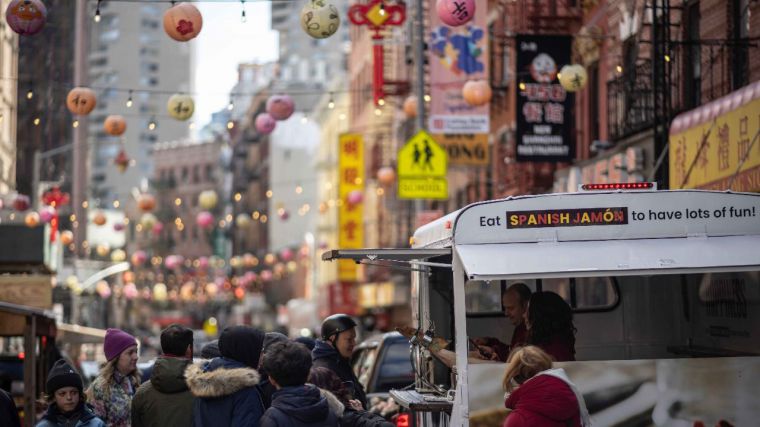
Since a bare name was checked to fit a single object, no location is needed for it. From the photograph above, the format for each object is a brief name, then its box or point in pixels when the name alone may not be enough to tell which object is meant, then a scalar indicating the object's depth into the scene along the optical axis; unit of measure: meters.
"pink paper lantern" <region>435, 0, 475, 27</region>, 20.12
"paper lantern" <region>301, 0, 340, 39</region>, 19.02
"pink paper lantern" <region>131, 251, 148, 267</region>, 70.56
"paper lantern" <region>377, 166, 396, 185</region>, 43.44
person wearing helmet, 10.94
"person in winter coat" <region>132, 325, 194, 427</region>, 9.24
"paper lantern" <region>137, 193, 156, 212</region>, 44.47
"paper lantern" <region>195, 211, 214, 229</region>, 56.59
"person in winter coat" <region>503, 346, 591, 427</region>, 8.65
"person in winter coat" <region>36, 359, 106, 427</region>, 9.62
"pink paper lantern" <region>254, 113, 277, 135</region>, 28.05
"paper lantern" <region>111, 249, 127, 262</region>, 75.59
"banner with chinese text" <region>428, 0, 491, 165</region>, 28.27
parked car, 16.72
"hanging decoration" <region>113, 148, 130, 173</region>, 43.06
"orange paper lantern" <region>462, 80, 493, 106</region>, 26.00
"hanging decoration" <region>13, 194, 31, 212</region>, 36.84
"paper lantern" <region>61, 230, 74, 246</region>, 54.33
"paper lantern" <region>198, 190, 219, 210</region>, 52.50
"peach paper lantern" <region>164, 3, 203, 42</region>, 19.11
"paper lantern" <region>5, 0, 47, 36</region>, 18.33
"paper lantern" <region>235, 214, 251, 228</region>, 62.79
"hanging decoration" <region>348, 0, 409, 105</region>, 28.25
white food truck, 10.07
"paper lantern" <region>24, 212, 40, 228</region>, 38.19
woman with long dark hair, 10.82
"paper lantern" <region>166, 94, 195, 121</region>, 23.52
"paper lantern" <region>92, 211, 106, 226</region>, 46.91
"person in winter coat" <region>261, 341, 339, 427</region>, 7.77
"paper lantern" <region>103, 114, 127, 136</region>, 26.36
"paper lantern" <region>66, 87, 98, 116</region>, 21.93
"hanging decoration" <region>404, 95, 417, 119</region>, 35.81
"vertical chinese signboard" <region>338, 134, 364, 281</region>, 52.03
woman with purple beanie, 10.47
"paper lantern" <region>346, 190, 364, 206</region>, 51.97
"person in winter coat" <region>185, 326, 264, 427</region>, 8.47
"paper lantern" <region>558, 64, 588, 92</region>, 23.72
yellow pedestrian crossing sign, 28.69
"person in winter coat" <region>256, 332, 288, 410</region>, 9.00
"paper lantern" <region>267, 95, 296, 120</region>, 25.48
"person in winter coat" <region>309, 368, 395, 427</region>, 9.25
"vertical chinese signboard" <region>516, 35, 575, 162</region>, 26.03
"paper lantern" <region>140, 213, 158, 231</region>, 57.25
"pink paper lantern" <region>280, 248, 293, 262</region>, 79.42
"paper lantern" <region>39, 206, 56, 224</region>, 41.69
